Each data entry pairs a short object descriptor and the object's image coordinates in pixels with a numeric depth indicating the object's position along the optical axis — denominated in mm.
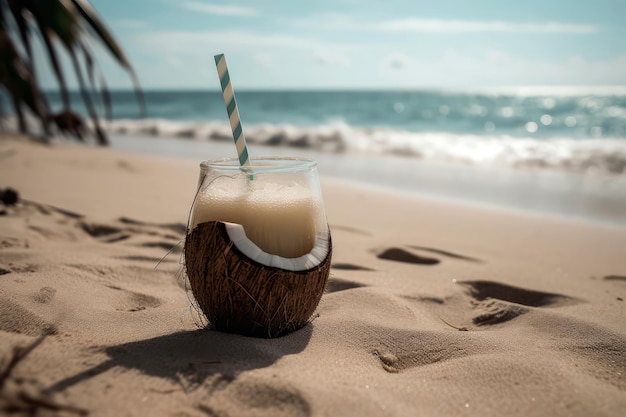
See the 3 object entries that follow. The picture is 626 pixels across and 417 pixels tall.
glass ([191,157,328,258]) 344
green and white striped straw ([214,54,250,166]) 357
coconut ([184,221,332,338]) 337
